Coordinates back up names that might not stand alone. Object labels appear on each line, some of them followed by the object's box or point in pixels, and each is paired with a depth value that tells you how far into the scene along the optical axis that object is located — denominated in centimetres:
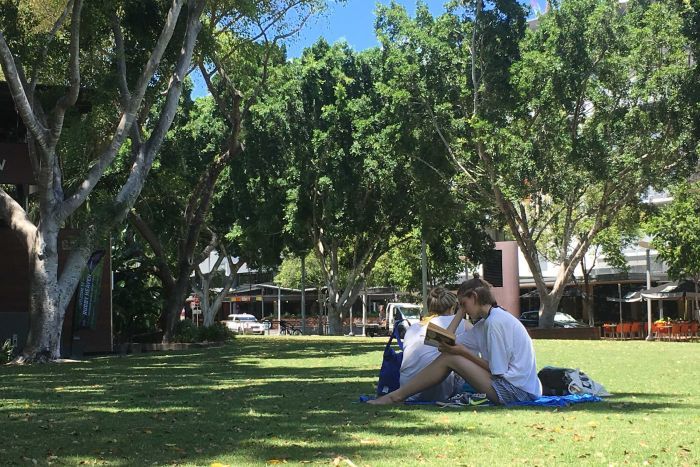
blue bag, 880
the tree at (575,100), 2873
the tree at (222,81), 2352
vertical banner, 2133
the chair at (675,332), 3306
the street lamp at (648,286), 3439
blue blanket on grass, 820
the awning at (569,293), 5050
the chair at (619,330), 3628
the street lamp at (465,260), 4062
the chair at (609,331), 3759
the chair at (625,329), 3606
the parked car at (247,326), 6066
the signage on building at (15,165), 2267
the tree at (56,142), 1767
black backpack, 877
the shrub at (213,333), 2797
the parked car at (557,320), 4159
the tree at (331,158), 3419
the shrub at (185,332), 2667
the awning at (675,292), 3588
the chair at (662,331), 3334
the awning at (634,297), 3978
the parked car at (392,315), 4712
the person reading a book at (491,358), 802
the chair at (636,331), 3634
